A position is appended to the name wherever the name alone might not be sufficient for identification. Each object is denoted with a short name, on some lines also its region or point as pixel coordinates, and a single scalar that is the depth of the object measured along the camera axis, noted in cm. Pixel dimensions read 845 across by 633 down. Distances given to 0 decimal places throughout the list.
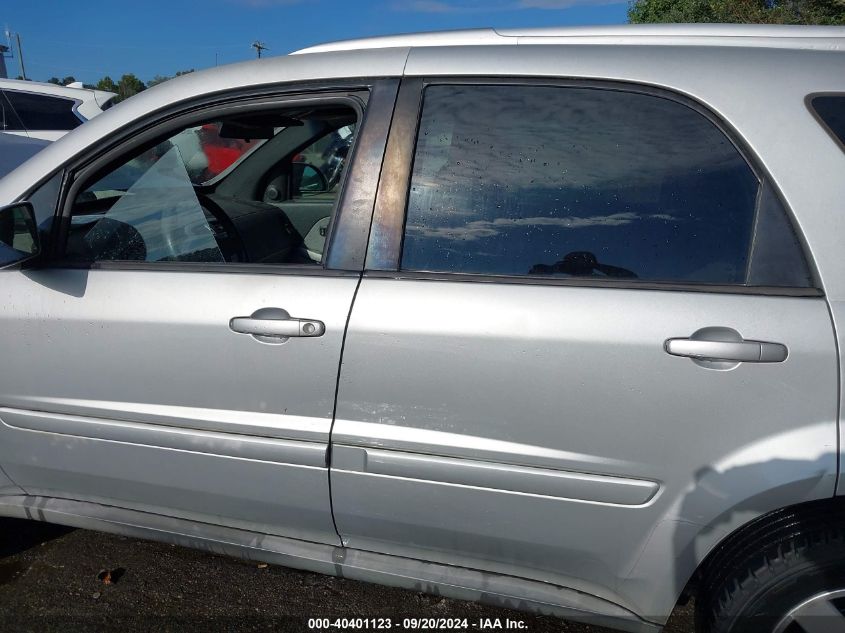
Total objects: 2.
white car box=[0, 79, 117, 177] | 719
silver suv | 157
